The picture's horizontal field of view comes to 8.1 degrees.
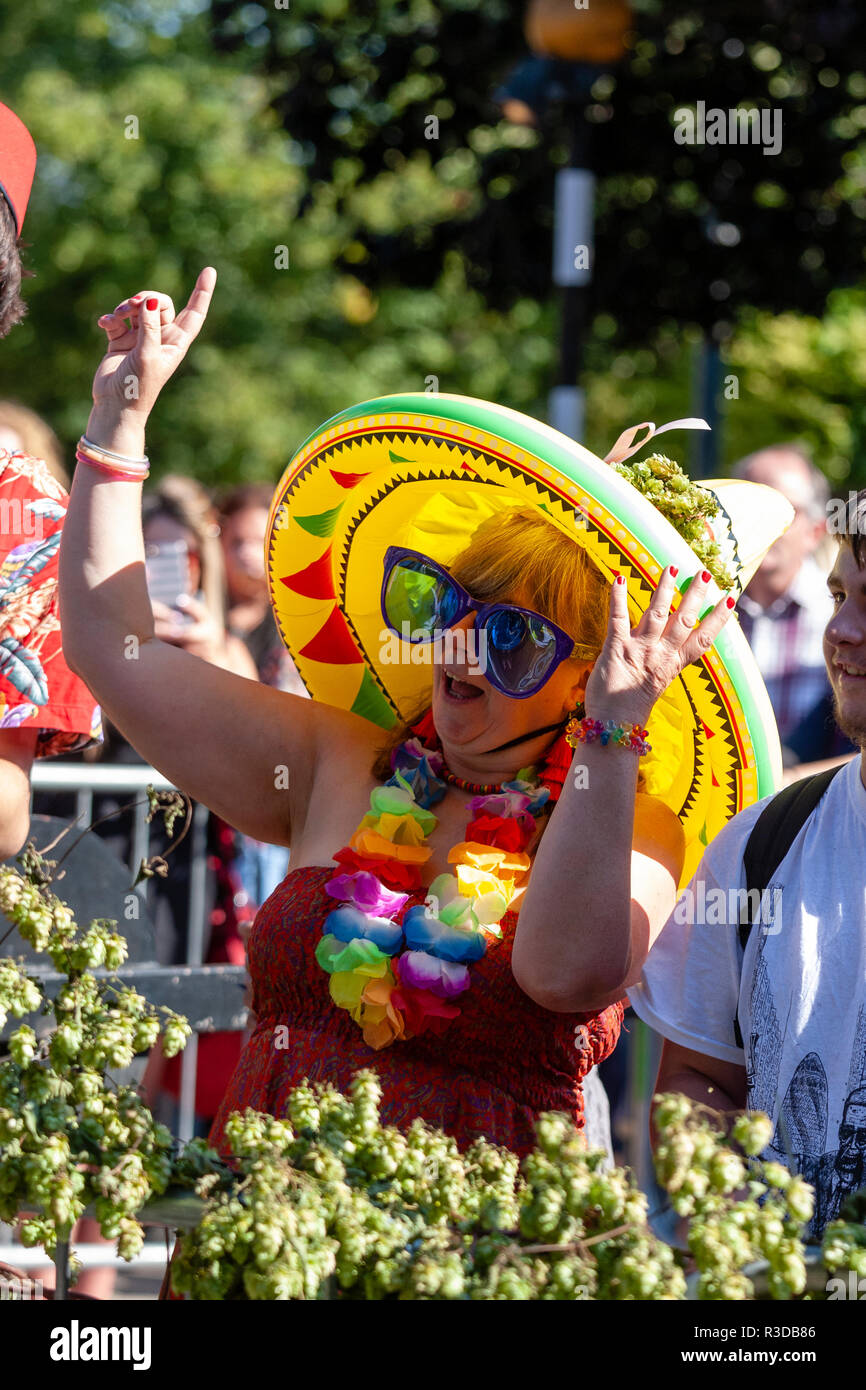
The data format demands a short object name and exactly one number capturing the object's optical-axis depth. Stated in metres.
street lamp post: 9.43
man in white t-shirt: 5.49
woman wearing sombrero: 5.55
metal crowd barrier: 6.45
